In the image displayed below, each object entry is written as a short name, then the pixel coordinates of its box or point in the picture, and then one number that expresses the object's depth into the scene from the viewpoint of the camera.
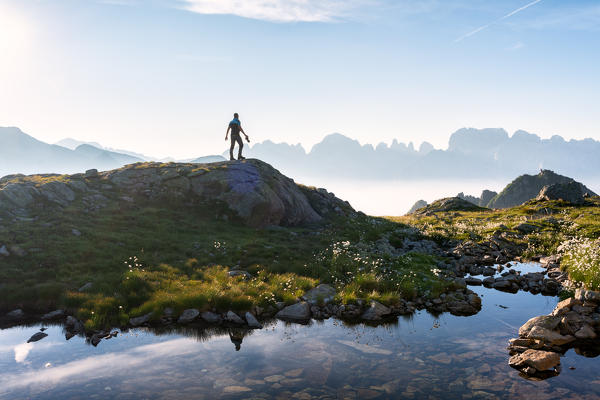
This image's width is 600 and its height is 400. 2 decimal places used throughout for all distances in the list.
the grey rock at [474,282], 17.42
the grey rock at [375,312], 12.90
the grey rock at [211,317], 12.38
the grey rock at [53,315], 12.33
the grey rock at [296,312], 12.93
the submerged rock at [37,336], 10.81
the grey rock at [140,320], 11.94
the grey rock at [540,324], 10.77
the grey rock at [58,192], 21.80
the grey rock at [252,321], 12.12
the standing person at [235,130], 28.33
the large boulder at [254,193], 25.73
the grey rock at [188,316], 12.23
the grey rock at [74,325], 11.55
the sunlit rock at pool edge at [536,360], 8.81
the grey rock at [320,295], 13.80
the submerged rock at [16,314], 12.34
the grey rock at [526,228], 28.31
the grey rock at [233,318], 12.33
